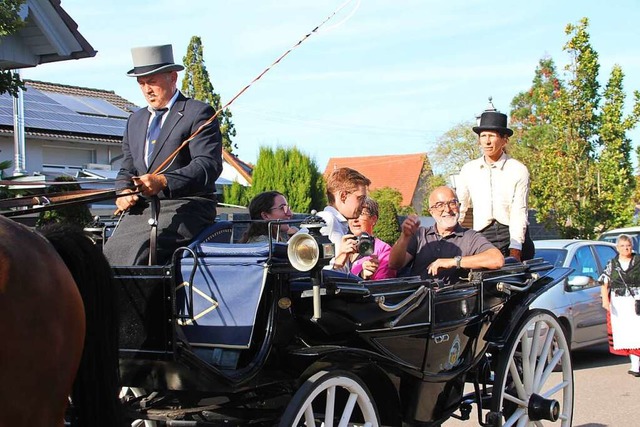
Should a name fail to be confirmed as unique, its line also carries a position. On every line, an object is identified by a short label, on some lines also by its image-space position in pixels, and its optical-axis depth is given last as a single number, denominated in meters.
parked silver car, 9.80
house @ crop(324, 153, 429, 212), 51.01
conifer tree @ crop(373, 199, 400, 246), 22.14
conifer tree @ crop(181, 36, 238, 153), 40.62
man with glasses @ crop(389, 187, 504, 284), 5.56
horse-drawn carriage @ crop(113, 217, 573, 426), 3.73
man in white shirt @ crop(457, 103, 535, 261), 6.11
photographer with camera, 5.56
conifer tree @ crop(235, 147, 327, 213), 26.03
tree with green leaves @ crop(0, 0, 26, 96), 7.29
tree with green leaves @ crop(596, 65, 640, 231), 18.75
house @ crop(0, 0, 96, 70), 10.57
